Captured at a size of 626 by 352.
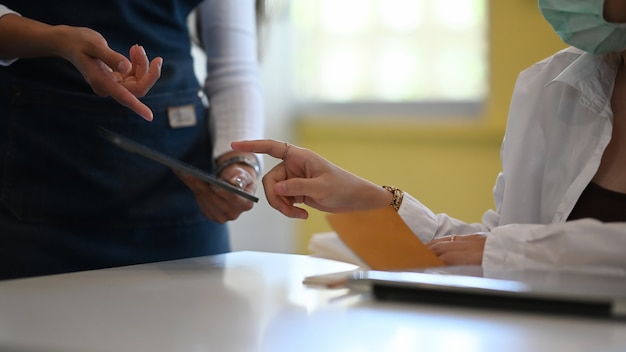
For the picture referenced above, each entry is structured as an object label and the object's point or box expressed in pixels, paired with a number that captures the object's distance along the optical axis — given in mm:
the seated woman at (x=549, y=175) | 1493
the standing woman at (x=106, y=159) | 1780
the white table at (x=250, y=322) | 1148
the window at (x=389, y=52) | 4229
